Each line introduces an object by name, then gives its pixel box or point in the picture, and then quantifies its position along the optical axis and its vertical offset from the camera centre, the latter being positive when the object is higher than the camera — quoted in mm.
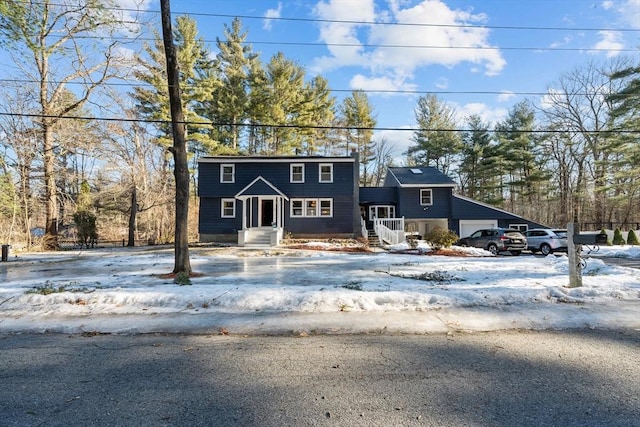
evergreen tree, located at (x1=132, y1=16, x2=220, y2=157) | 25645 +10548
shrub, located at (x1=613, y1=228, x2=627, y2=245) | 22264 -1380
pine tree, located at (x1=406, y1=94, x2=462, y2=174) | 37562 +9241
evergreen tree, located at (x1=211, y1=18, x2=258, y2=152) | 29938 +11698
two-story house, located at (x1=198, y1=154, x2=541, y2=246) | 24250 +1560
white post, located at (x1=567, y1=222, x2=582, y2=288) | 6820 -883
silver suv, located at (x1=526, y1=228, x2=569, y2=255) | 18109 -1239
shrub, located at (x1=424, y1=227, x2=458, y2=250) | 17219 -1023
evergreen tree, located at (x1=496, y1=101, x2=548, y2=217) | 35688 +6664
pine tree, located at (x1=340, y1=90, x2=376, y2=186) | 37312 +10565
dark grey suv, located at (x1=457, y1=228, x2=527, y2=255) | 17906 -1225
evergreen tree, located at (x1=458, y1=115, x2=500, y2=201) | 37094 +6038
